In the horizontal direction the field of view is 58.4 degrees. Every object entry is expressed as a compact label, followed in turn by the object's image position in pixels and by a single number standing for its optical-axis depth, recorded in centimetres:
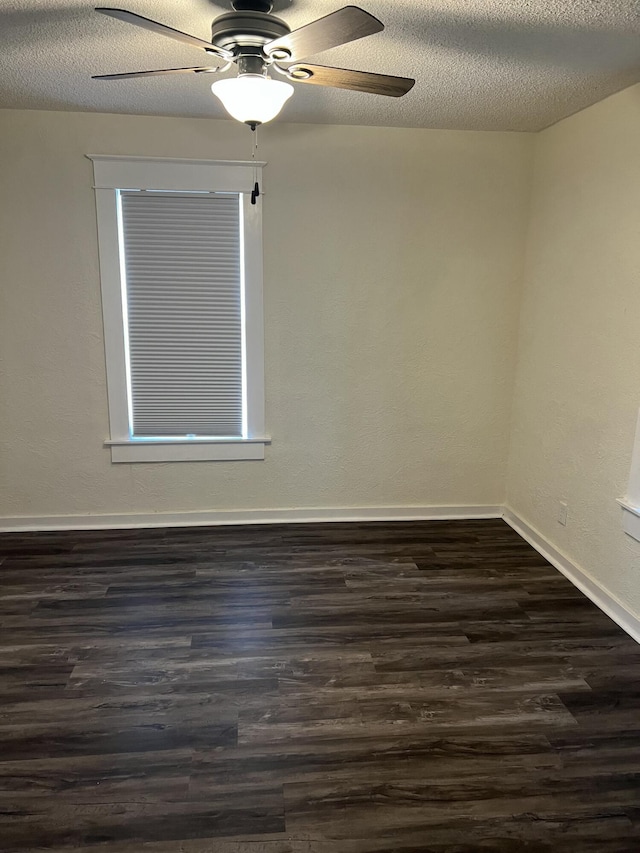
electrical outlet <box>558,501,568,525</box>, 327
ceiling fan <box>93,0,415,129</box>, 177
